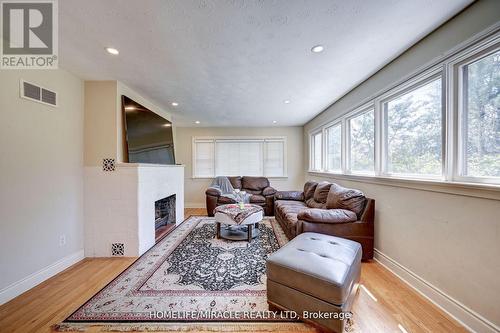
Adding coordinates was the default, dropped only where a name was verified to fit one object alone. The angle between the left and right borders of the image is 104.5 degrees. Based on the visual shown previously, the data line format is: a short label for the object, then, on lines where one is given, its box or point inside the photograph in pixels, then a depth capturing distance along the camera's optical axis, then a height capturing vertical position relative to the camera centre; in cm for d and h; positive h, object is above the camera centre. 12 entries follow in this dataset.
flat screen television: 286 +52
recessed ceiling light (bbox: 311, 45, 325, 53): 195 +119
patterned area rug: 155 -122
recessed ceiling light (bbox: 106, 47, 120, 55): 196 +119
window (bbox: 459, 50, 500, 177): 143 +37
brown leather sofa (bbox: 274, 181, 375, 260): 246 -71
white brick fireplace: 268 -61
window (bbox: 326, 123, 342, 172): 397 +37
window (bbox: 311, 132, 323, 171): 495 +37
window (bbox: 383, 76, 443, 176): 189 +37
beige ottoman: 134 -87
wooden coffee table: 304 -85
